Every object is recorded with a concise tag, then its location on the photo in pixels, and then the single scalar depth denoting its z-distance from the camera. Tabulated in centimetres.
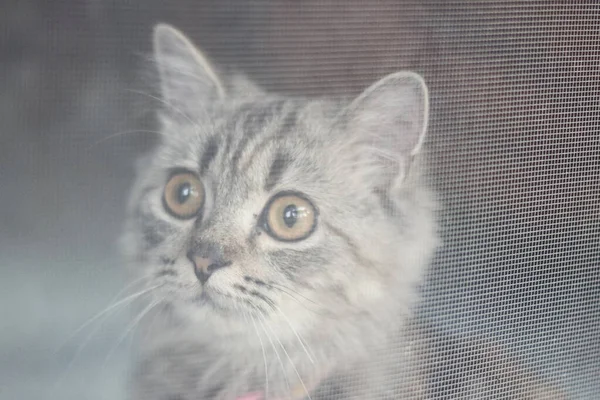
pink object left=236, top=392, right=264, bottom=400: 56
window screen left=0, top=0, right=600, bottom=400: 51
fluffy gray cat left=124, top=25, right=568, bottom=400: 54
